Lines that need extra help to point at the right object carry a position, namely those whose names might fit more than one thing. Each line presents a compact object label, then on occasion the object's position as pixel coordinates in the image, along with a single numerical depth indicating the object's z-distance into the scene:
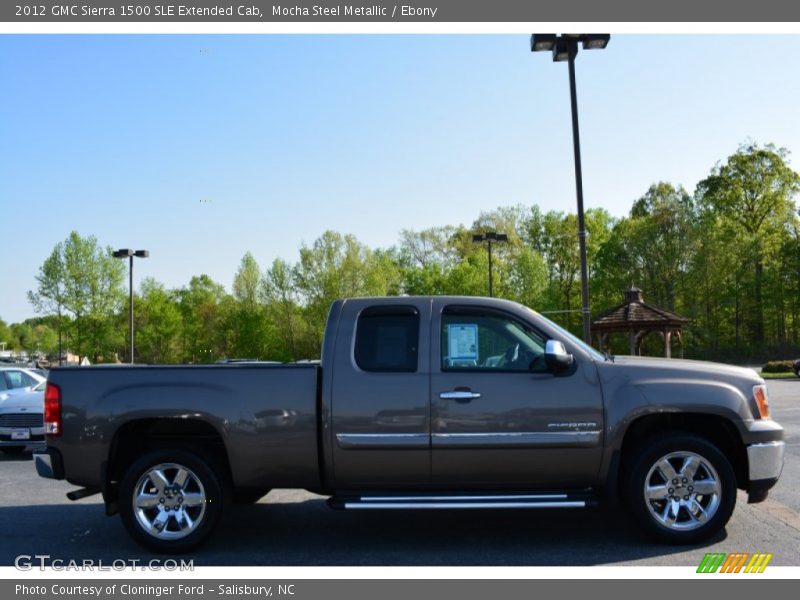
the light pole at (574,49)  13.34
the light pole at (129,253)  33.91
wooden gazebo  28.14
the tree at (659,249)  60.84
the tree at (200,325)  75.50
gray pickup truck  6.04
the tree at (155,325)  67.19
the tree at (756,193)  65.81
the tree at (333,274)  60.59
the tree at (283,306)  64.44
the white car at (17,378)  14.47
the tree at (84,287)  55.62
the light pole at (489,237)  33.66
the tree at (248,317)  65.75
